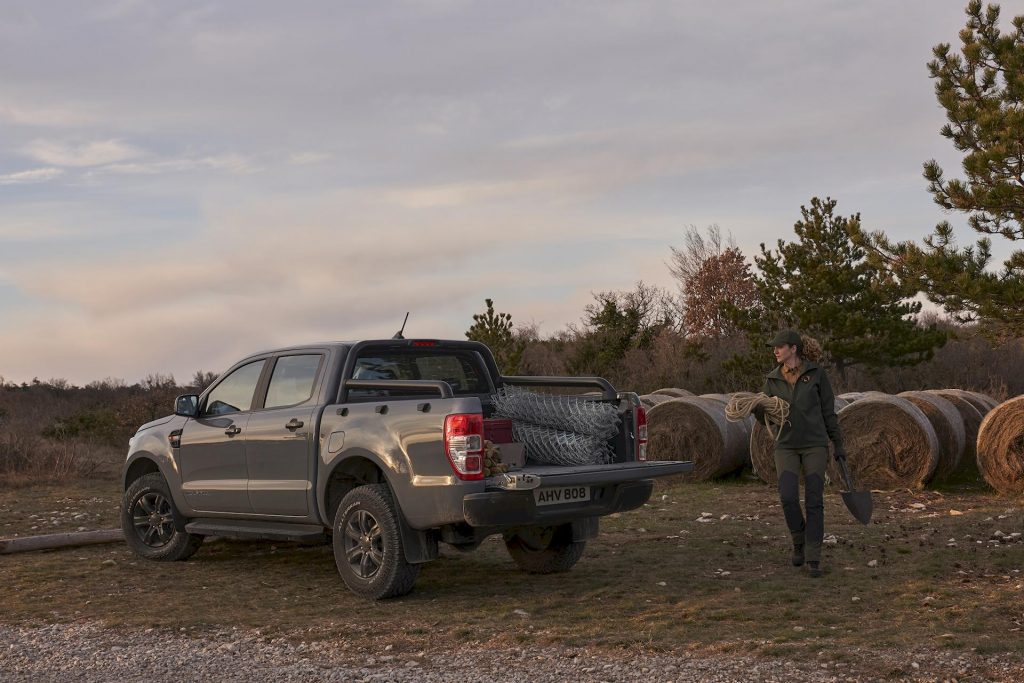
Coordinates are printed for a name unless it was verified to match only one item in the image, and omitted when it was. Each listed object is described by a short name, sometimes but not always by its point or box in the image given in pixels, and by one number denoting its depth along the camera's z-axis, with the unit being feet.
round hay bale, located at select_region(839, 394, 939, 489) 47.88
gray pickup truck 24.67
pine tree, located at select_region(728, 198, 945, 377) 103.24
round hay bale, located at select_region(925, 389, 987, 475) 53.06
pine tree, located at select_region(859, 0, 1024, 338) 50.21
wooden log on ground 34.83
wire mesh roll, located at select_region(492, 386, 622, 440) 26.61
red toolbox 25.94
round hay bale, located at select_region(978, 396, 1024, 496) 45.70
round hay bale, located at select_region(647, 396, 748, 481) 54.08
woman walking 28.84
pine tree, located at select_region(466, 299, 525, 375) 90.27
